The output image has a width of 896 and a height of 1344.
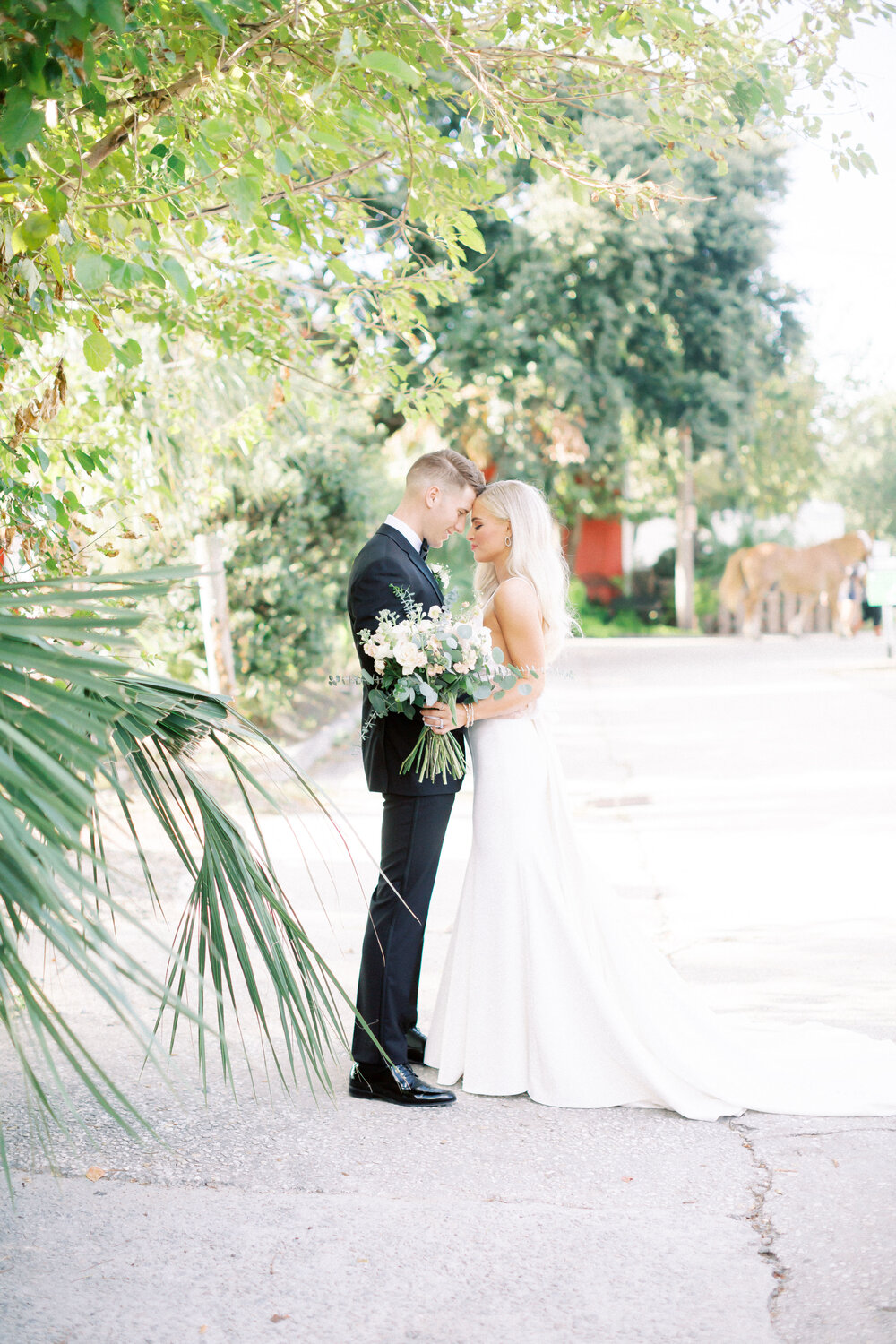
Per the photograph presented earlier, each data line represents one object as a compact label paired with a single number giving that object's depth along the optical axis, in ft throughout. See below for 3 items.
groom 14.34
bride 13.97
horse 102.32
